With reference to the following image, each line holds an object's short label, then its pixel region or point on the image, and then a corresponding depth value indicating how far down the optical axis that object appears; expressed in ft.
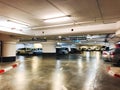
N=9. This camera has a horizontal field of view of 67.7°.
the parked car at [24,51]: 58.86
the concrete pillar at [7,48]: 28.65
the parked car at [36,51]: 59.81
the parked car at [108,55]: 27.00
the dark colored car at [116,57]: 24.44
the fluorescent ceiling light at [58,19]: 13.95
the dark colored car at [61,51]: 59.88
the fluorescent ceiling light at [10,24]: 16.58
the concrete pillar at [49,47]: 49.02
